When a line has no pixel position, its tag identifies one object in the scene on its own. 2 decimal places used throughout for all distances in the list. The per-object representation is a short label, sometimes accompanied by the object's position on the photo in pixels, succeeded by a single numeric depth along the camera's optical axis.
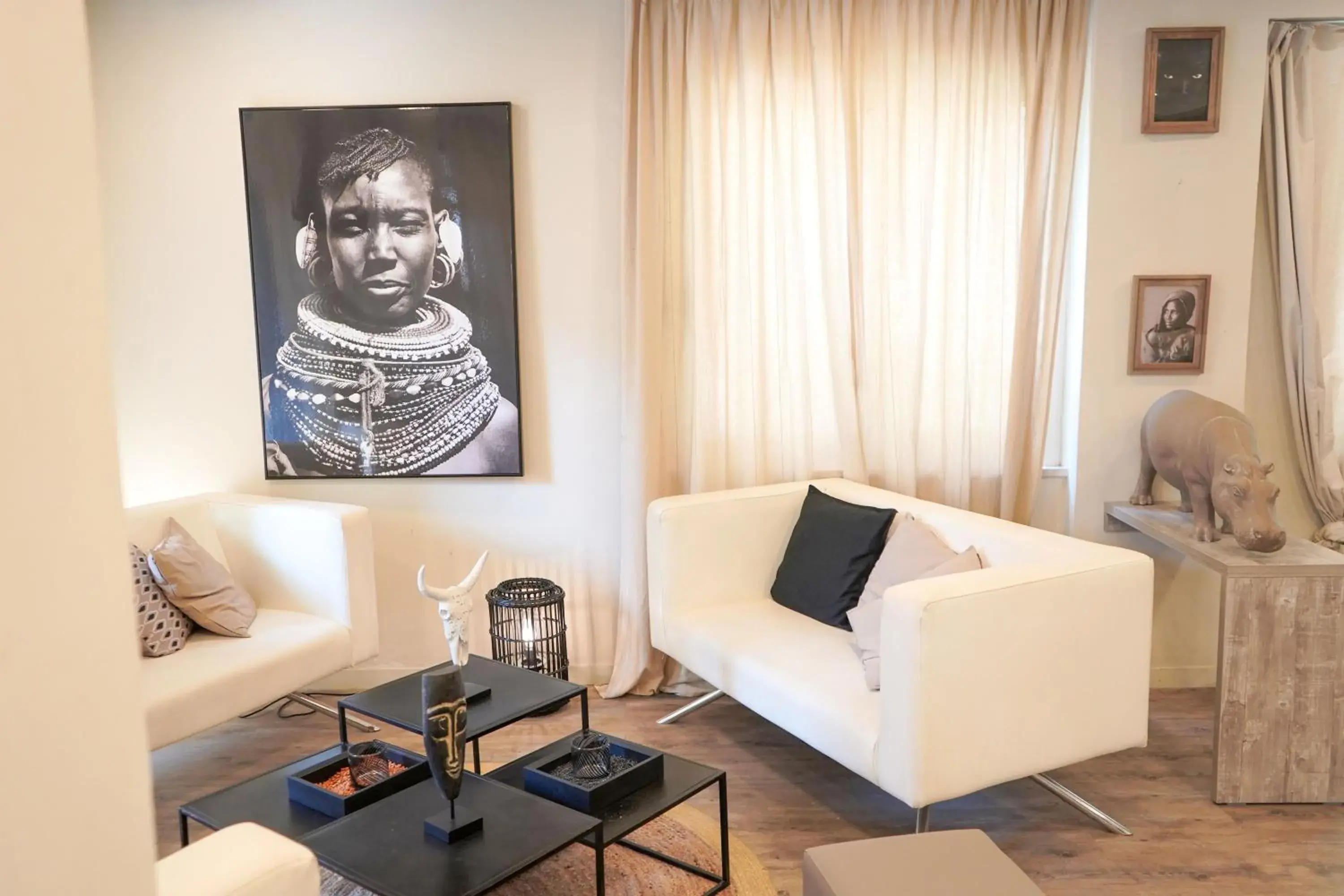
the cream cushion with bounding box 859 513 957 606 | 2.82
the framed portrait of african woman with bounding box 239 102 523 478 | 3.54
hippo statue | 2.73
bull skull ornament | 2.59
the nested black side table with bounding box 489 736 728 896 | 2.13
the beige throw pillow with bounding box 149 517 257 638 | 3.06
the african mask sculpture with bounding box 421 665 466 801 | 1.98
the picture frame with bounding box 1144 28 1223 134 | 3.33
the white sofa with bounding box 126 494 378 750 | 2.94
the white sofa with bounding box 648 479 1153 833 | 2.28
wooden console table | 2.66
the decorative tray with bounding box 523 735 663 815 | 2.20
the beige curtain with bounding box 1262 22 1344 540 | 3.42
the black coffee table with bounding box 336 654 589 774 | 2.50
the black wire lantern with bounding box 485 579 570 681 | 3.51
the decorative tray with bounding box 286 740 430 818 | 2.20
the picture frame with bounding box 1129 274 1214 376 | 3.45
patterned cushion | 2.94
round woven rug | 2.44
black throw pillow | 3.09
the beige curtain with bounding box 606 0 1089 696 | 3.45
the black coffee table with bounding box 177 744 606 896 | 1.88
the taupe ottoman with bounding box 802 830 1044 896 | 1.66
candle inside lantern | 3.53
